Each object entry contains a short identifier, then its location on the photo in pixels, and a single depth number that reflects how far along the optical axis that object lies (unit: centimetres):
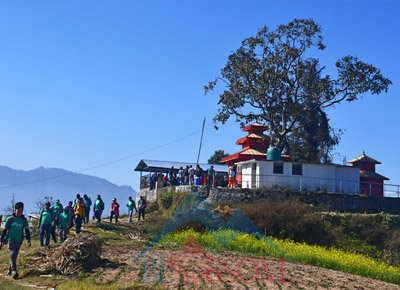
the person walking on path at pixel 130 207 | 3662
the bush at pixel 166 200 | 4247
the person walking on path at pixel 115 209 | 3653
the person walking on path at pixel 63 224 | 2588
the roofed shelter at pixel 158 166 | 5628
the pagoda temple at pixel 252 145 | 5372
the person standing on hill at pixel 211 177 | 4356
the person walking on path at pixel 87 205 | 3462
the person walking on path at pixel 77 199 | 2902
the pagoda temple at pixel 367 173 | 5009
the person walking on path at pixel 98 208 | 3391
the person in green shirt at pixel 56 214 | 2623
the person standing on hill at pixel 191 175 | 4486
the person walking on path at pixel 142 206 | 3878
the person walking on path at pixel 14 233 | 1867
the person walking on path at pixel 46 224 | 2464
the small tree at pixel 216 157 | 7225
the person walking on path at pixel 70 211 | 2679
